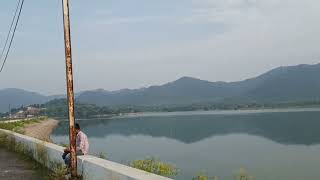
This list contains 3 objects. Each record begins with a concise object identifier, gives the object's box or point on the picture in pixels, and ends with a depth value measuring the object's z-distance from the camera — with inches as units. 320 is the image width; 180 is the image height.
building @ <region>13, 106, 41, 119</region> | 5261.8
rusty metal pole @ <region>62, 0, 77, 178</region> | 408.2
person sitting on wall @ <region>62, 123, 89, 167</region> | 433.1
